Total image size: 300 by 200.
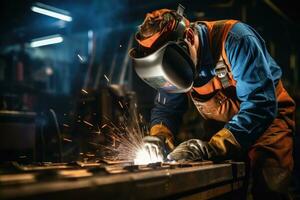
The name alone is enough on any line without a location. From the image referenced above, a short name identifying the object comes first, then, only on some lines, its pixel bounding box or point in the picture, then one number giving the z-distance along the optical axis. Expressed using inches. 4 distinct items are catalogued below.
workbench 39.4
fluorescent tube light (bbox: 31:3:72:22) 290.2
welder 88.5
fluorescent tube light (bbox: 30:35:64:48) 368.6
